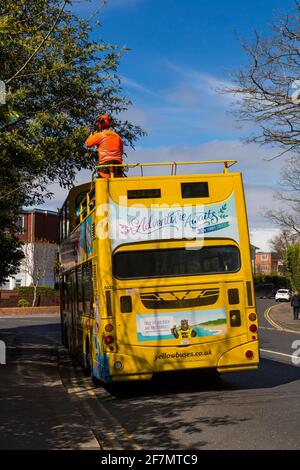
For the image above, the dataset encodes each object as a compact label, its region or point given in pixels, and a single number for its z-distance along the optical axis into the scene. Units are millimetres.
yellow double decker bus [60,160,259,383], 10484
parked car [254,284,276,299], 94444
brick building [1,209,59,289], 58997
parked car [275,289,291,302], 75688
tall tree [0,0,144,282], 12391
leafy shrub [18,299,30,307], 55250
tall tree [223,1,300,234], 20250
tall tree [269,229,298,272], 127125
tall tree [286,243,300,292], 54700
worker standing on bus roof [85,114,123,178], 11625
